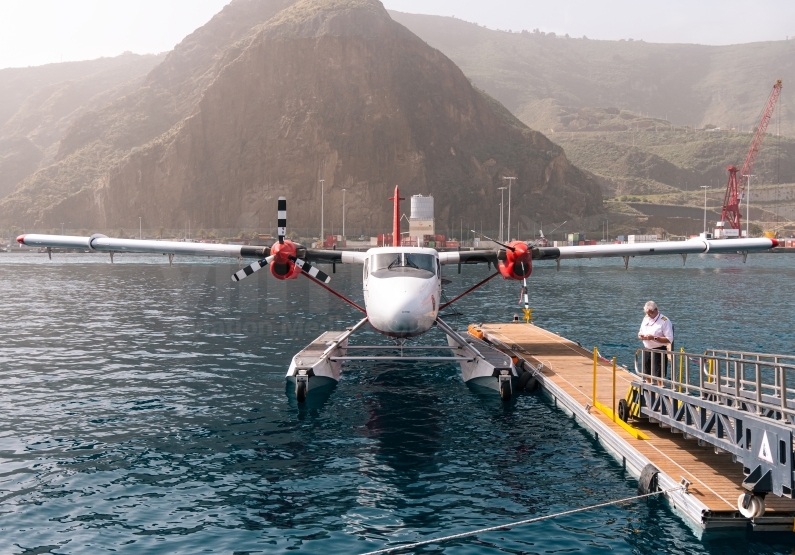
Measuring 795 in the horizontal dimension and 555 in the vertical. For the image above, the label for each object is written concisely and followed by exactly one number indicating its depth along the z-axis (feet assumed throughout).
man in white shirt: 60.64
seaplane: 74.59
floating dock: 42.09
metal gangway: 38.29
